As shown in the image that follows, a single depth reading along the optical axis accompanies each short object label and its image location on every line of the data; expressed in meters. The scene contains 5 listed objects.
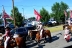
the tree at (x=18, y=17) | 21.87
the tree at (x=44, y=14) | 26.78
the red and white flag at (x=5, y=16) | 10.37
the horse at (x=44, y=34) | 9.09
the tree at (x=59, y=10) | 29.84
